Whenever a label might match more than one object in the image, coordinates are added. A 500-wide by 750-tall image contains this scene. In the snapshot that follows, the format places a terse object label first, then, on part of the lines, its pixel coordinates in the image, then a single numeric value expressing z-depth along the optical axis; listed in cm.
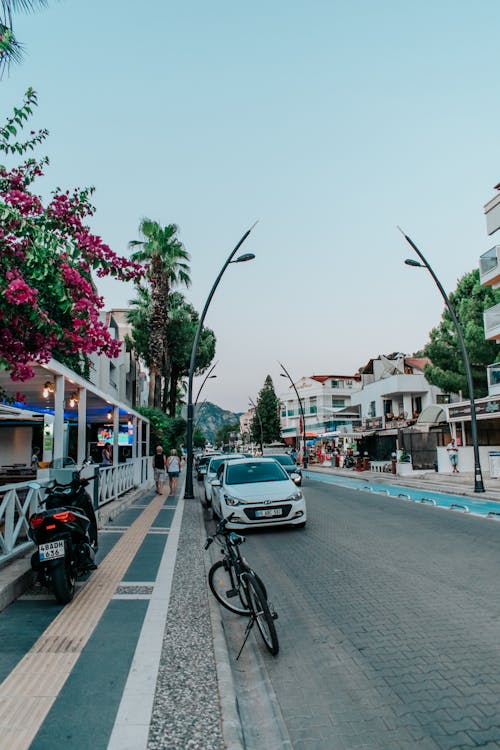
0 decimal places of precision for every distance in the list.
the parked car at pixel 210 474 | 1756
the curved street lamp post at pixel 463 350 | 1969
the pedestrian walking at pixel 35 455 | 2153
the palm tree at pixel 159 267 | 3300
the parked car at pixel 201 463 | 3060
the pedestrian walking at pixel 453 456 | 3005
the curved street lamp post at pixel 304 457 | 4622
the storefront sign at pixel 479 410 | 2589
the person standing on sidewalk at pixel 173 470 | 2144
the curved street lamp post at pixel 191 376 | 1988
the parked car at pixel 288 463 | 2183
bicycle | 467
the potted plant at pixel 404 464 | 3288
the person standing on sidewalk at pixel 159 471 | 2114
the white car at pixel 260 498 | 1113
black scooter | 582
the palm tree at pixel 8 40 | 516
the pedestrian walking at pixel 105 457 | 1935
